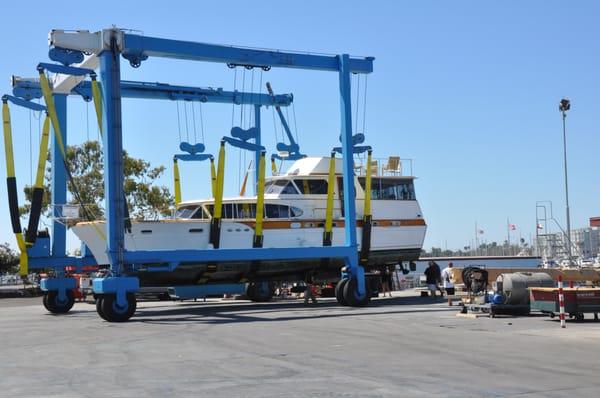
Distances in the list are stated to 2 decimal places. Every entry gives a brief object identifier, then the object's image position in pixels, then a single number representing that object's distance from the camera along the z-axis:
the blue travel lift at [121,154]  19.19
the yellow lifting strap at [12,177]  22.05
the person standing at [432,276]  26.77
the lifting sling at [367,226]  25.77
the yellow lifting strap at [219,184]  22.75
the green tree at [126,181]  40.31
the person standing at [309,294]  25.12
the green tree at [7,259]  49.31
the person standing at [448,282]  24.75
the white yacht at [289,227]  23.05
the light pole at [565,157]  38.65
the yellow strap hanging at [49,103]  21.27
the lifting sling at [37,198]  22.72
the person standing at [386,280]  28.41
